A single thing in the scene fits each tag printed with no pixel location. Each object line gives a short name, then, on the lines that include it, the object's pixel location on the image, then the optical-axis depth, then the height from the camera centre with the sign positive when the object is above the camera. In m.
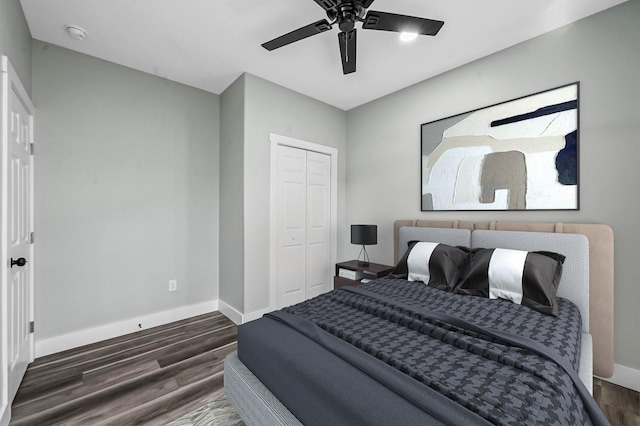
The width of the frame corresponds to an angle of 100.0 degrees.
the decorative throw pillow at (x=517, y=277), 1.81 -0.48
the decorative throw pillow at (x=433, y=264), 2.27 -0.48
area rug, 1.63 -1.29
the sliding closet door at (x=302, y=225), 3.36 -0.20
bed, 0.95 -0.66
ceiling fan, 1.66 +1.22
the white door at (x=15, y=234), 1.57 -0.17
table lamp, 3.23 -0.29
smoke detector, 2.24 +1.51
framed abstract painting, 2.20 +0.51
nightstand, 3.09 -0.72
